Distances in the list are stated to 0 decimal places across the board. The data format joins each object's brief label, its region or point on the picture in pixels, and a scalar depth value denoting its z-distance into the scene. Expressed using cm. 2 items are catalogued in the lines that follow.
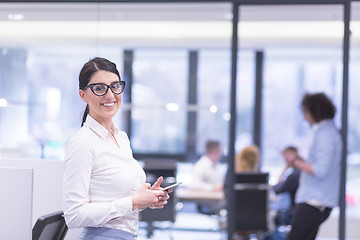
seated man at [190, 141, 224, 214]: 625
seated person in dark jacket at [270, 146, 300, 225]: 596
